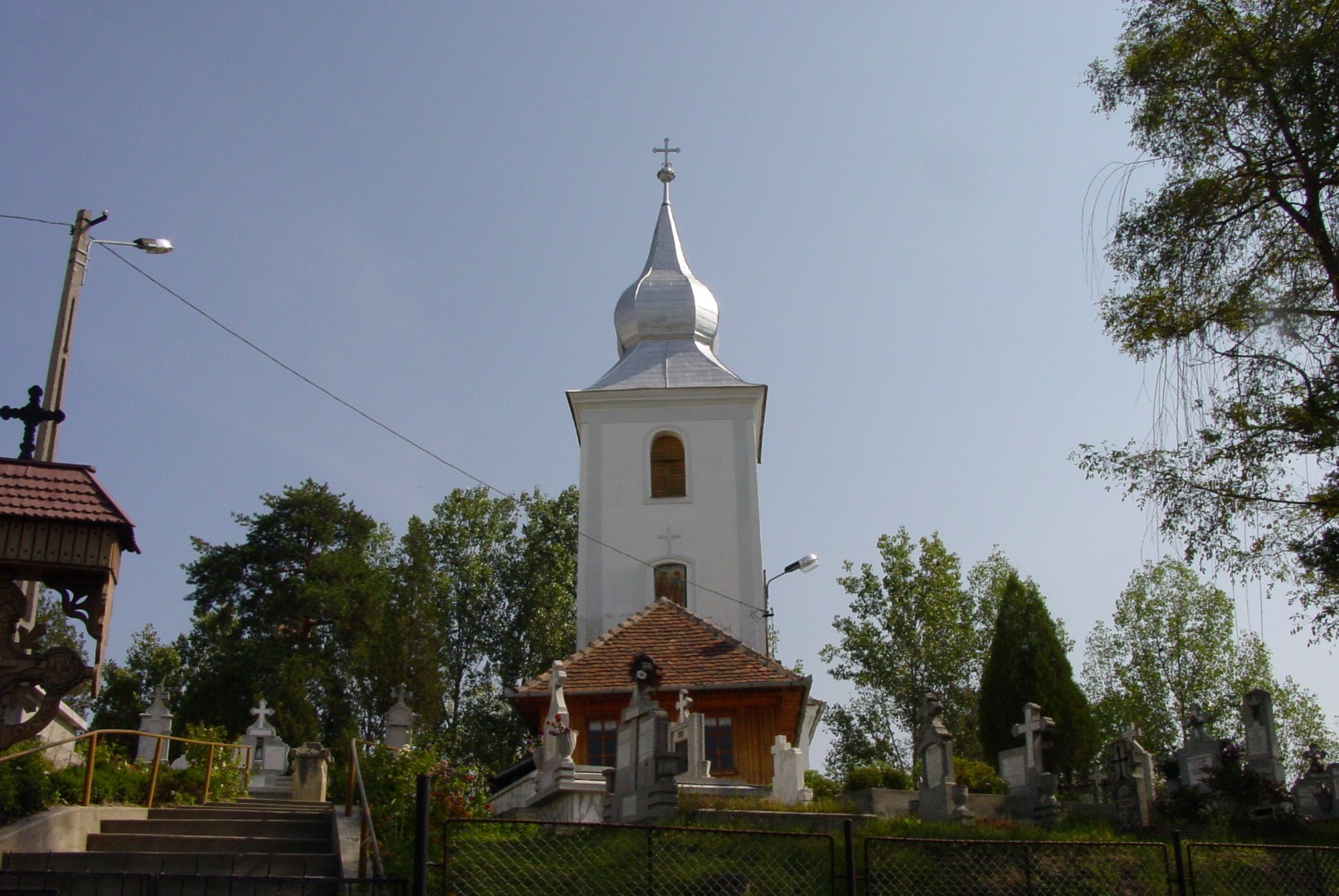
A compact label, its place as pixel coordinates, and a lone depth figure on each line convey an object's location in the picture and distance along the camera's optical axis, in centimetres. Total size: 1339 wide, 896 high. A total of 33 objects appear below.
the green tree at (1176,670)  4091
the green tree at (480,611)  4209
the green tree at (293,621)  3934
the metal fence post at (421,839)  790
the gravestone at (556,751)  1806
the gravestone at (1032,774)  1989
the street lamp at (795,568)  3072
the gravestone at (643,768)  1539
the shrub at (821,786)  2482
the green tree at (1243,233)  1224
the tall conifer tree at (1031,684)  3497
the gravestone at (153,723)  2591
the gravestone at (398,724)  2172
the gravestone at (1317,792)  1995
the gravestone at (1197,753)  2147
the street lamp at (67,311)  1512
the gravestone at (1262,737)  2156
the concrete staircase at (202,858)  967
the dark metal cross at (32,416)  1235
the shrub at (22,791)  1109
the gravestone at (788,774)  2134
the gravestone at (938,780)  1830
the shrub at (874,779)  2541
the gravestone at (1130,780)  1967
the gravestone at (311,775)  1873
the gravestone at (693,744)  1936
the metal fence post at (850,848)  869
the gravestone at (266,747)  2659
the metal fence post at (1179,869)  962
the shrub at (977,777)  2542
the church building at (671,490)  3238
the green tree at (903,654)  4259
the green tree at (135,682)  4300
